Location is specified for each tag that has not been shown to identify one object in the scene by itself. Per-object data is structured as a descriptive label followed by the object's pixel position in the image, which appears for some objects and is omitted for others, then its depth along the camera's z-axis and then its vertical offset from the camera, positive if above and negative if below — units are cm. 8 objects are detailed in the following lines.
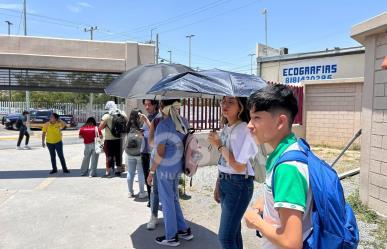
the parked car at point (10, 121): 2500 -110
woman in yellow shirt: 874 -79
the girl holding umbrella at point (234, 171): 306 -52
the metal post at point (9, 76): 991 +78
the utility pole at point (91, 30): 5934 +1243
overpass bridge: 889 +123
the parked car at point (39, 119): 2418 -89
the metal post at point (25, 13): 4150 +1045
